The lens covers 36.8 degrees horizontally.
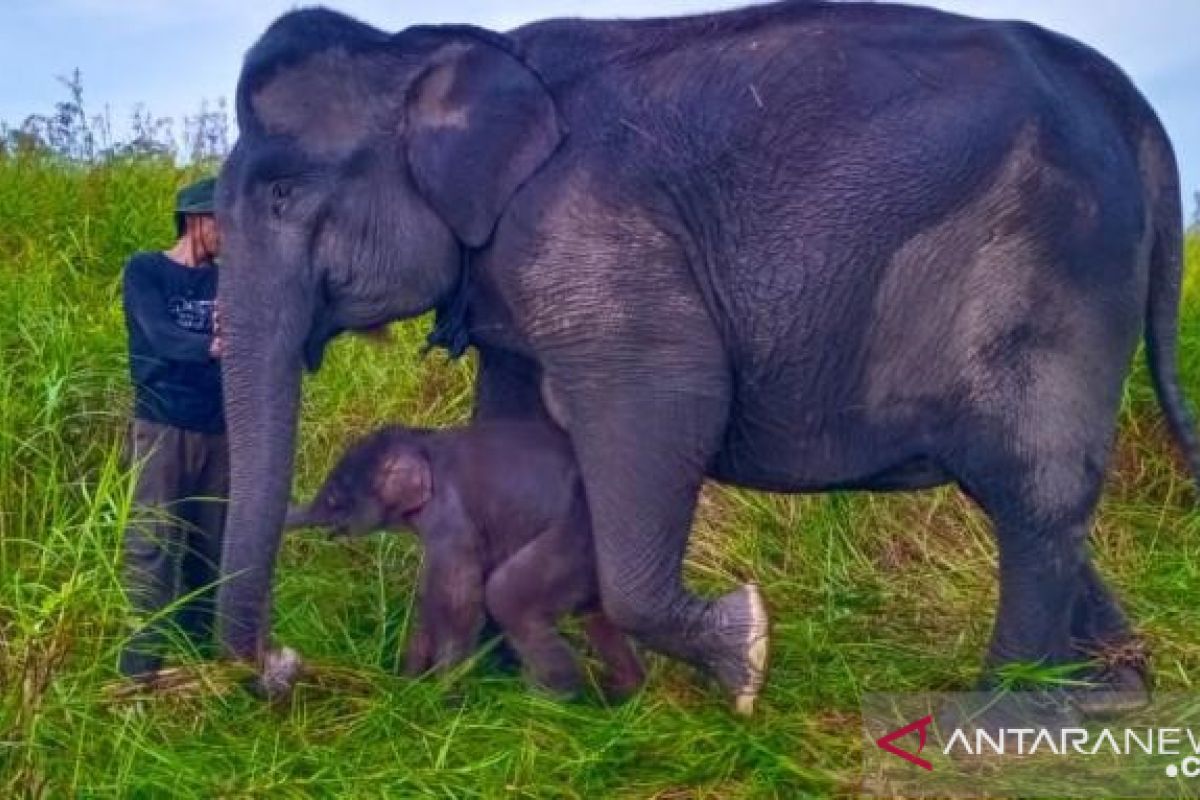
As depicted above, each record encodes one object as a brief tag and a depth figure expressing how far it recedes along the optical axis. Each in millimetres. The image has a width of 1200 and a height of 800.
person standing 4289
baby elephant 3990
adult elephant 3805
